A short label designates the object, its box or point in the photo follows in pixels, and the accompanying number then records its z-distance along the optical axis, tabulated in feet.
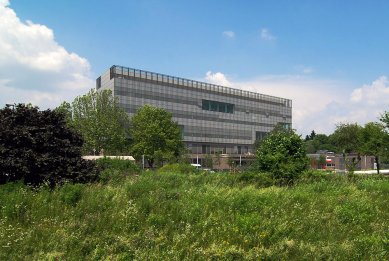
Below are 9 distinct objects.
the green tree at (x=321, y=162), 322.34
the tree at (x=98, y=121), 195.42
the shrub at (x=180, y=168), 107.18
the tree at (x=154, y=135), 209.15
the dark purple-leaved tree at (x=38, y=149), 47.16
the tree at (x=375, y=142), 148.83
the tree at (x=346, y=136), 259.60
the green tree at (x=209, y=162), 271.49
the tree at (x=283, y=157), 73.56
